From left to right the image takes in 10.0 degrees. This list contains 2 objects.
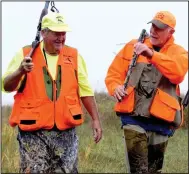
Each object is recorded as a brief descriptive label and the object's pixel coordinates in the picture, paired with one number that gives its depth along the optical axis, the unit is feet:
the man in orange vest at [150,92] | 37.80
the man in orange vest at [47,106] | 35.33
